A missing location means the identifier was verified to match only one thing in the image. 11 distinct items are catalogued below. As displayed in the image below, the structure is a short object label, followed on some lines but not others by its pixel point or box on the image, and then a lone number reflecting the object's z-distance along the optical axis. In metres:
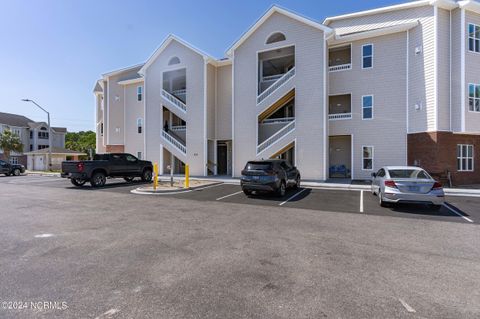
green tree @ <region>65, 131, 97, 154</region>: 63.50
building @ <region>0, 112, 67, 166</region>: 50.37
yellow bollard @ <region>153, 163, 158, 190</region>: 13.92
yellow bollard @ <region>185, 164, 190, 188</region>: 14.66
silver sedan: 8.70
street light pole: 27.17
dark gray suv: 11.48
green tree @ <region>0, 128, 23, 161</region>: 40.79
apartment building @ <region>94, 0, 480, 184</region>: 15.74
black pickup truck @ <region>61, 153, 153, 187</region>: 15.64
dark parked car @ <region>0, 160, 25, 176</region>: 27.57
